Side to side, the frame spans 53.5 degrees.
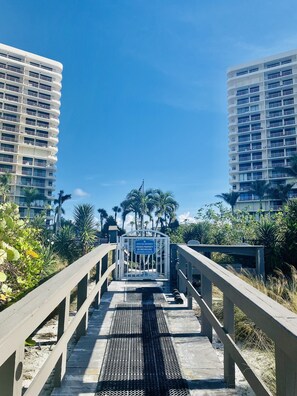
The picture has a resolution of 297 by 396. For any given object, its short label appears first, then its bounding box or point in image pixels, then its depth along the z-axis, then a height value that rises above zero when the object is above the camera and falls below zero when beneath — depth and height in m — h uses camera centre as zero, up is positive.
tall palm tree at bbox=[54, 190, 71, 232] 64.50 +7.14
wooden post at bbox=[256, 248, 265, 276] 7.09 -0.61
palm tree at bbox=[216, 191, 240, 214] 61.78 +8.00
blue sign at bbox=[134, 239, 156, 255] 7.76 -0.32
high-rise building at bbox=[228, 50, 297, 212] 64.75 +26.28
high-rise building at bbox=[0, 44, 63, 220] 59.62 +23.15
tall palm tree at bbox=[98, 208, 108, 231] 76.31 +4.96
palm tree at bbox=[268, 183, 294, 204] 50.97 +7.83
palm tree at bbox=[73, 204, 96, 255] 14.30 +0.39
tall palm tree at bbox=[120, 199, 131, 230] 52.29 +4.69
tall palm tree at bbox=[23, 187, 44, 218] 54.47 +6.90
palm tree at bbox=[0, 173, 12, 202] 51.31 +9.18
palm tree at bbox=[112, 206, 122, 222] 73.34 +5.86
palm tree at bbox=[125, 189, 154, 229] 51.38 +5.69
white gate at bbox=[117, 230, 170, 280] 7.68 -0.45
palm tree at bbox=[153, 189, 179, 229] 50.78 +5.19
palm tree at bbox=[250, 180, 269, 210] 57.78 +9.34
